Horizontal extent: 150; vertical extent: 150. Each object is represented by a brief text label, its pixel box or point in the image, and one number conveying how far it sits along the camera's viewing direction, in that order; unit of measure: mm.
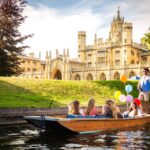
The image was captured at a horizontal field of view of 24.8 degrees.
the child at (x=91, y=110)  14511
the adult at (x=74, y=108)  13875
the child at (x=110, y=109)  14651
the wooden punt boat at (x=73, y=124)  12766
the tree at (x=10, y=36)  29641
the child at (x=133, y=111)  16938
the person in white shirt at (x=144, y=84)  19025
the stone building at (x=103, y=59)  81812
